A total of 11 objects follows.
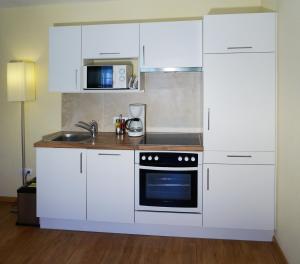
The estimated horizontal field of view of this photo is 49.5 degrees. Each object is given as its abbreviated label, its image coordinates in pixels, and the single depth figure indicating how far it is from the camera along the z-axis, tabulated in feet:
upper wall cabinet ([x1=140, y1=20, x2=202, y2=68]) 10.40
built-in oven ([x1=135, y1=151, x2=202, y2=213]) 9.85
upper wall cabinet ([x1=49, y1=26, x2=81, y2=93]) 11.12
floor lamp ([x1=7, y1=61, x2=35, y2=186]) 11.88
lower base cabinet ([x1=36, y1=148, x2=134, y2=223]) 10.16
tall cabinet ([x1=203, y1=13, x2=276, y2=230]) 9.46
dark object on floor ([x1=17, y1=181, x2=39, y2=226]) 11.04
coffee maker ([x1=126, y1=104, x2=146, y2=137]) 11.40
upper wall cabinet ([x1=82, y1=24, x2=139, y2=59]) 10.78
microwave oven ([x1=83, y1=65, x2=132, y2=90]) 10.89
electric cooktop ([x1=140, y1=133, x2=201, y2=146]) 10.09
